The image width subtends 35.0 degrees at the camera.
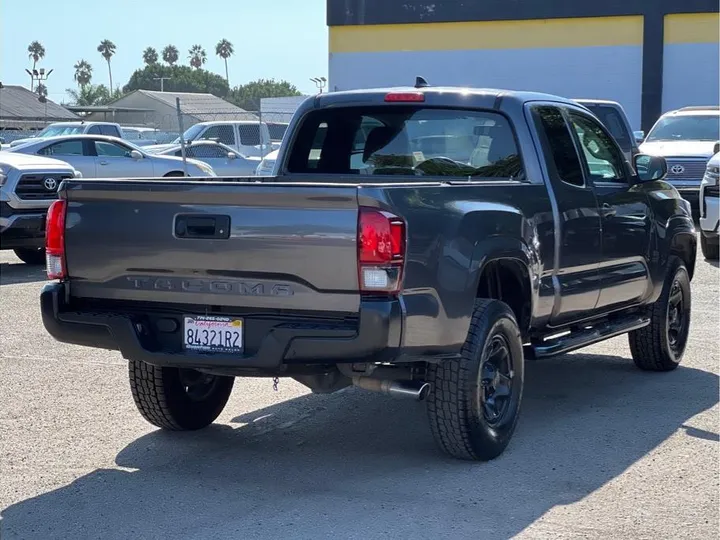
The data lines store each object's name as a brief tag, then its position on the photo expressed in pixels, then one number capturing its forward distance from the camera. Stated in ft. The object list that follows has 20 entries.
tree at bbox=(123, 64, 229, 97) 413.80
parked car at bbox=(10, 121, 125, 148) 97.67
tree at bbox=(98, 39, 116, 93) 476.95
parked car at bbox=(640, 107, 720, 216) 65.26
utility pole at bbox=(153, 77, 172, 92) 365.32
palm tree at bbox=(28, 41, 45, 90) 455.22
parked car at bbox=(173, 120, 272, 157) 89.81
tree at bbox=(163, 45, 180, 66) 505.25
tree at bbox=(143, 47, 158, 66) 490.90
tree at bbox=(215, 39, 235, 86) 491.72
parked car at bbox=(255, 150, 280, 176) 66.39
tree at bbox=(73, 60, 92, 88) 504.02
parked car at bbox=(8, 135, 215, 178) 69.97
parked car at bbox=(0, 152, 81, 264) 45.98
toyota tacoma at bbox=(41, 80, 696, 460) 17.40
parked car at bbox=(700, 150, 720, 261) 48.67
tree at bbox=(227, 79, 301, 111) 416.05
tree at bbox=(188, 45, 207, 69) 507.30
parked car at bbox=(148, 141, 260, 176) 84.33
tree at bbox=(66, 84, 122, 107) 361.51
